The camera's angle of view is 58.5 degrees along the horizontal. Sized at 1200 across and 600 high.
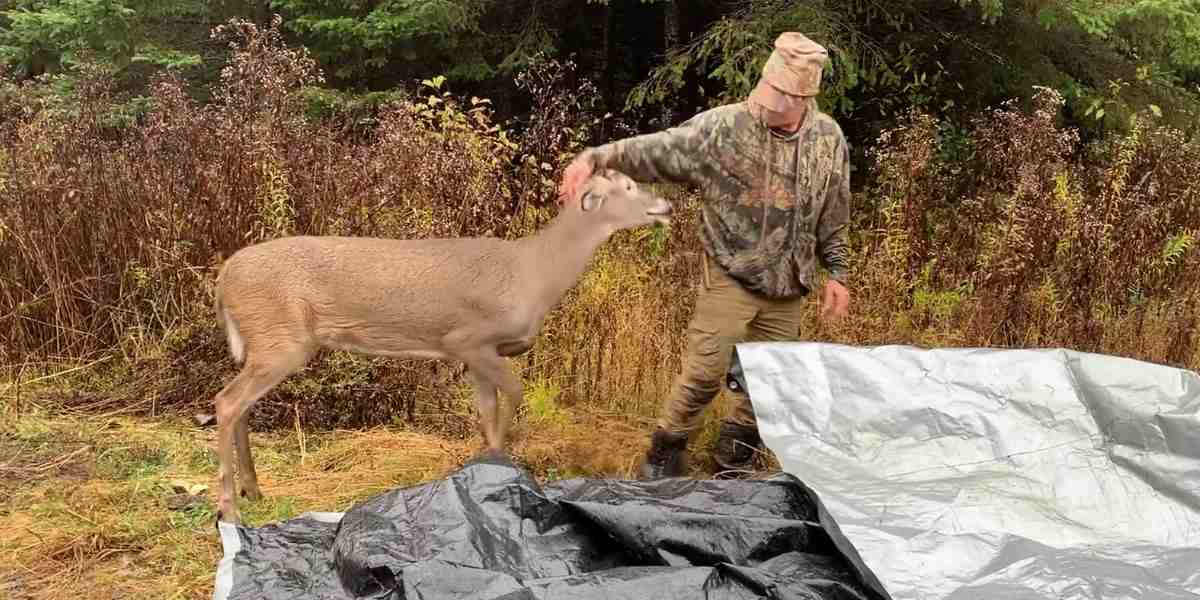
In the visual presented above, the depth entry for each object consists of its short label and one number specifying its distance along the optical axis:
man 4.46
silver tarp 2.84
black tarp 2.65
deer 4.46
